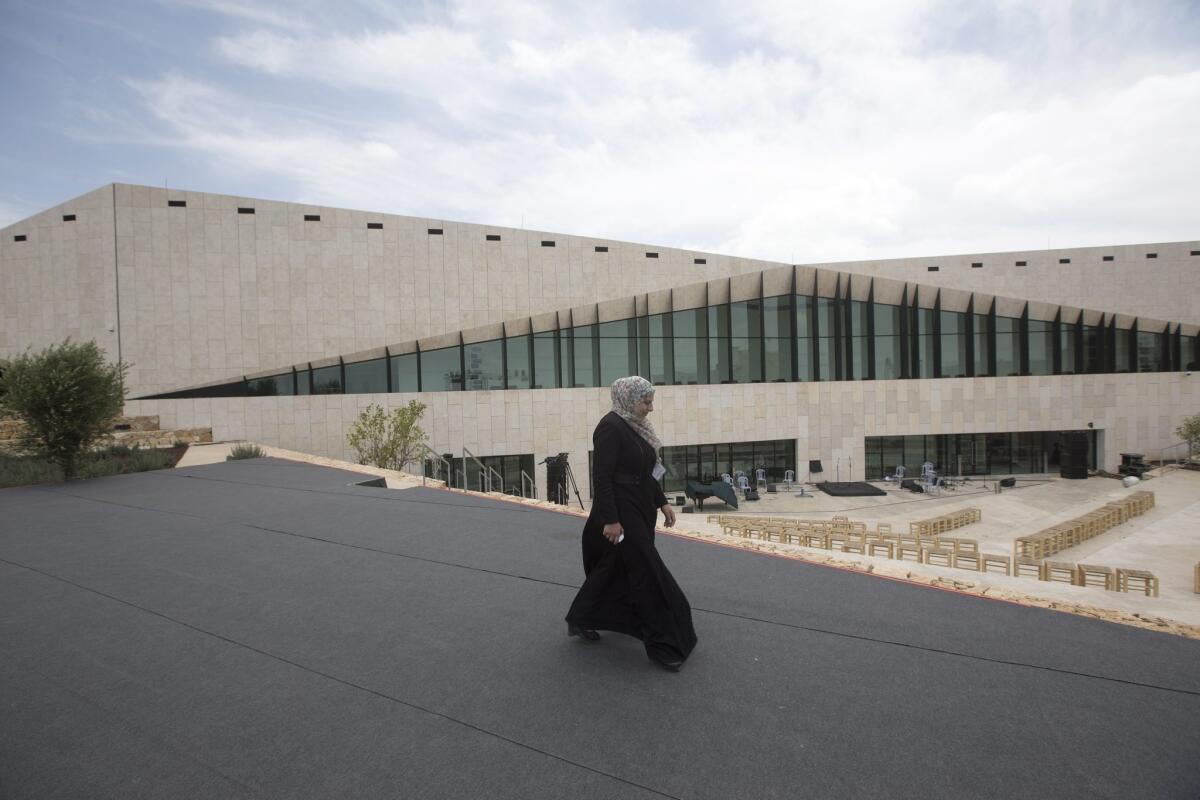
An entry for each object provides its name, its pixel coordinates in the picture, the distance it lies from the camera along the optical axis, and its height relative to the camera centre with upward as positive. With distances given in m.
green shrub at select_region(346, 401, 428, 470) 18.72 -1.21
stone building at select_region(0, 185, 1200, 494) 21.66 +2.44
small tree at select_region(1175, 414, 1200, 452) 25.86 -2.07
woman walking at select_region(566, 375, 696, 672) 3.47 -0.97
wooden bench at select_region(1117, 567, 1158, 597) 8.30 -2.90
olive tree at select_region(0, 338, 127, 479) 11.22 +0.17
